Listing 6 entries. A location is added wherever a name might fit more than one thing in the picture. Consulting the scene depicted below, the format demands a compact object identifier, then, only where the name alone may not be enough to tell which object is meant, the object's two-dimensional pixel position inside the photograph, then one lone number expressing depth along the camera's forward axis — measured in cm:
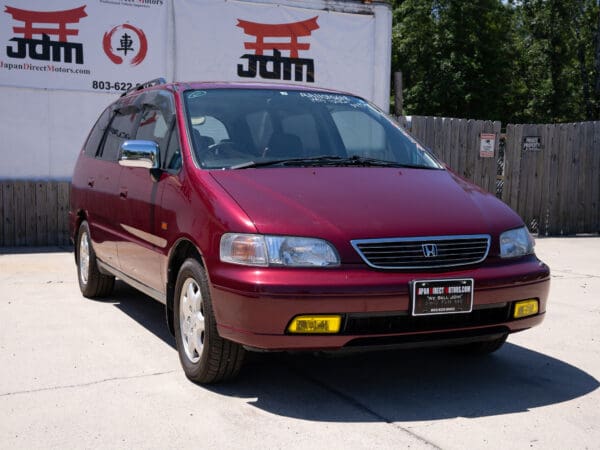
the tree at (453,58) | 3428
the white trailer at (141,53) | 1069
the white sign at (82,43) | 1062
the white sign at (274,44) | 1156
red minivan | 390
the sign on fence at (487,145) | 1330
